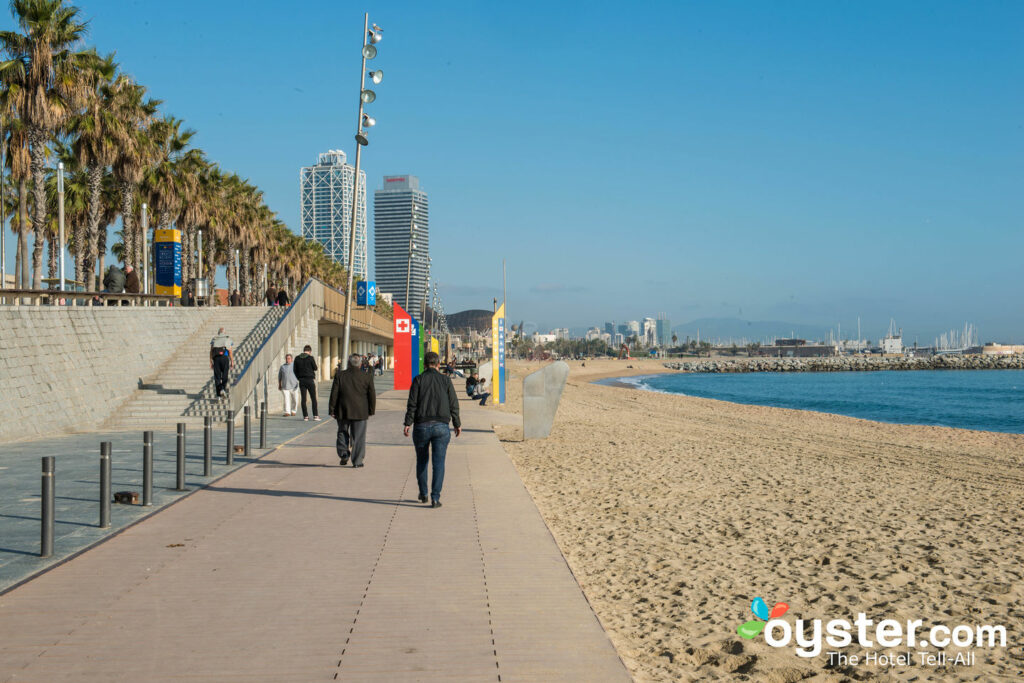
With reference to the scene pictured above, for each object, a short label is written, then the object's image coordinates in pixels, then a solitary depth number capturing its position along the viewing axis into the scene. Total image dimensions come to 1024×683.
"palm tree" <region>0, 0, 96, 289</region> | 22.14
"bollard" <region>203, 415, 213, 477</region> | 10.97
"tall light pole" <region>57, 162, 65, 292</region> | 26.41
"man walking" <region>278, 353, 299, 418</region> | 20.20
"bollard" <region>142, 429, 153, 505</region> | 8.77
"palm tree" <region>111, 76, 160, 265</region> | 29.16
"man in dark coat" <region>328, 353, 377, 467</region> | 11.42
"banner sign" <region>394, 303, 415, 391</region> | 31.70
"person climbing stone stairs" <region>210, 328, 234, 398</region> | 19.38
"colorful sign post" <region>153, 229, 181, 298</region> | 30.47
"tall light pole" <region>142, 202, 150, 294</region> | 35.04
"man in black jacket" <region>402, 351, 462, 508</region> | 8.68
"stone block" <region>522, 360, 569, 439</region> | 17.61
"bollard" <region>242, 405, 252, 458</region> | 13.32
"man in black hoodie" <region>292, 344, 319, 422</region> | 18.95
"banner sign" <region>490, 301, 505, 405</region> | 26.28
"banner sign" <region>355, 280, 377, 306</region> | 40.72
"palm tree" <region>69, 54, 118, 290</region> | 27.20
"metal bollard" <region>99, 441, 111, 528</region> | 7.62
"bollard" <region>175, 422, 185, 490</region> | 9.70
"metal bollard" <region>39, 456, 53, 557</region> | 6.41
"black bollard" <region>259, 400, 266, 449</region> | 14.09
